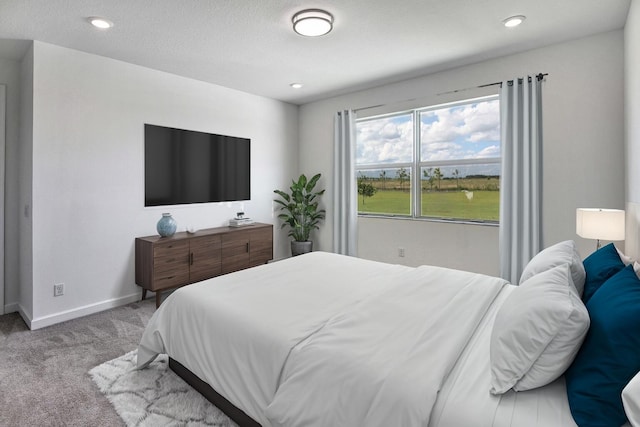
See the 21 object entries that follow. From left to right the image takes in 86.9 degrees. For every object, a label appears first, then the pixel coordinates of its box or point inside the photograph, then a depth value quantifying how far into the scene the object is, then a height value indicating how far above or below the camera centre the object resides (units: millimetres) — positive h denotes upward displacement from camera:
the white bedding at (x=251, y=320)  1521 -552
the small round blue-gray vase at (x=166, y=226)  3613 -145
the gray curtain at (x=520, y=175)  3305 +376
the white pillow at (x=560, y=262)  1701 -260
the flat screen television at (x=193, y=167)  3766 +561
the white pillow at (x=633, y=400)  827 -472
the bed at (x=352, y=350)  1131 -583
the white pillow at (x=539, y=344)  1117 -445
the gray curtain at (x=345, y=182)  4723 +426
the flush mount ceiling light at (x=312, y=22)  2529 +1464
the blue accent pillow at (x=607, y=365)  963 -460
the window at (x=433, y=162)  3807 +629
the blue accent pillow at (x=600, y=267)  1583 -275
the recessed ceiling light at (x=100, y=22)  2605 +1495
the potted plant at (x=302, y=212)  5066 +6
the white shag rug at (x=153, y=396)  1785 -1076
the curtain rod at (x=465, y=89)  3268 +1366
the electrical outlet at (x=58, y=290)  3132 -720
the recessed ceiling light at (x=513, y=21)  2641 +1528
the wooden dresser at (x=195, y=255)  3418 -475
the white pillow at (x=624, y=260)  1819 -261
